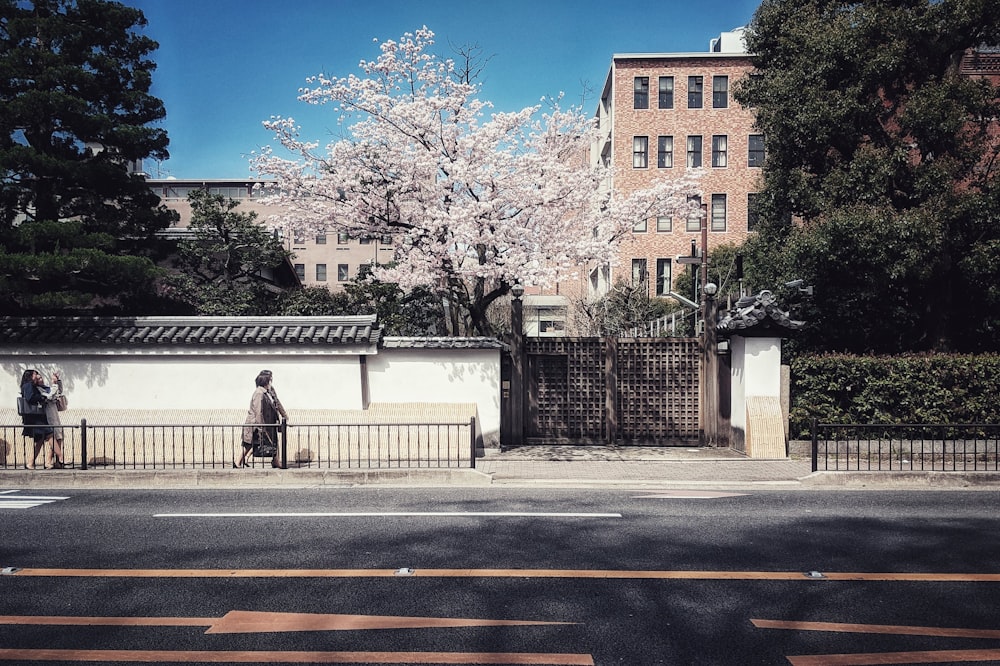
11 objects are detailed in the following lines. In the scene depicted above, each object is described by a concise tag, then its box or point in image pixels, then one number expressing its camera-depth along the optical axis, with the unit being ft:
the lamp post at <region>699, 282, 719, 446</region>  50.65
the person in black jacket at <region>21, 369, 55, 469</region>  40.47
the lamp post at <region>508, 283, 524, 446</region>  50.60
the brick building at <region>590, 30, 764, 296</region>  146.82
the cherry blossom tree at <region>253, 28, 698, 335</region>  55.88
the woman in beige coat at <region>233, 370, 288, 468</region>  40.50
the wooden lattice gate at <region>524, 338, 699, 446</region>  51.24
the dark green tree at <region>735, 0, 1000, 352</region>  50.37
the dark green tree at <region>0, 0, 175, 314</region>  48.16
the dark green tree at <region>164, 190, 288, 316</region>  79.45
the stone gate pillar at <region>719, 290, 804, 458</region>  46.62
